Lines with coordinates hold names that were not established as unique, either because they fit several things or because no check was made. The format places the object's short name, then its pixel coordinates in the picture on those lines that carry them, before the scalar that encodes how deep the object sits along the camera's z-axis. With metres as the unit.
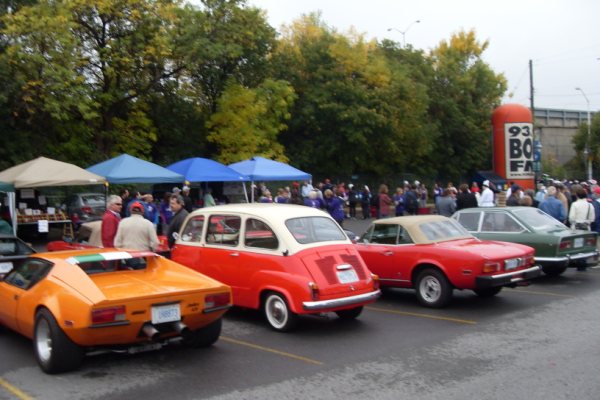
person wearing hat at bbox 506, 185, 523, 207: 17.77
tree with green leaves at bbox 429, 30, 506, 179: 42.16
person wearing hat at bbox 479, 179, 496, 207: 19.16
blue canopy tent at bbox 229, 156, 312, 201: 19.70
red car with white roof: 8.02
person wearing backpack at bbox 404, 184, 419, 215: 21.53
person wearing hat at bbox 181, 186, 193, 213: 16.76
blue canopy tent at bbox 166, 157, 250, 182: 18.28
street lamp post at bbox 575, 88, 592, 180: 47.63
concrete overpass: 59.28
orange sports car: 6.19
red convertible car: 9.34
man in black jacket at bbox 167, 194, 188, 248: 10.80
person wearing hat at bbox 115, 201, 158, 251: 9.33
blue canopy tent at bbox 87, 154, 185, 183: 16.27
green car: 11.49
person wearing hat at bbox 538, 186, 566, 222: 15.34
